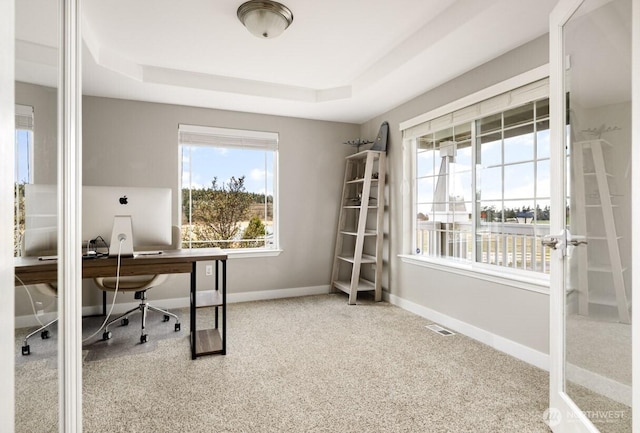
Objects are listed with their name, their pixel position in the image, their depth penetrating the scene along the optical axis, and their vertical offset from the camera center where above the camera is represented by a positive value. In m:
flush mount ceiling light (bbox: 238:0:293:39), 2.38 +1.41
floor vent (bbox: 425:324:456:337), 3.20 -1.07
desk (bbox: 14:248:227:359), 2.43 -0.37
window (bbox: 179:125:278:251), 4.23 +0.36
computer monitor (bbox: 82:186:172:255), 2.52 +0.03
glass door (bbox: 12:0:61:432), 0.62 +0.03
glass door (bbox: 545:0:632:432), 1.32 -0.01
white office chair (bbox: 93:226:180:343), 3.08 -0.63
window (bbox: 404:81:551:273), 2.64 +0.30
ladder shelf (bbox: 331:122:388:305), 4.31 -0.14
